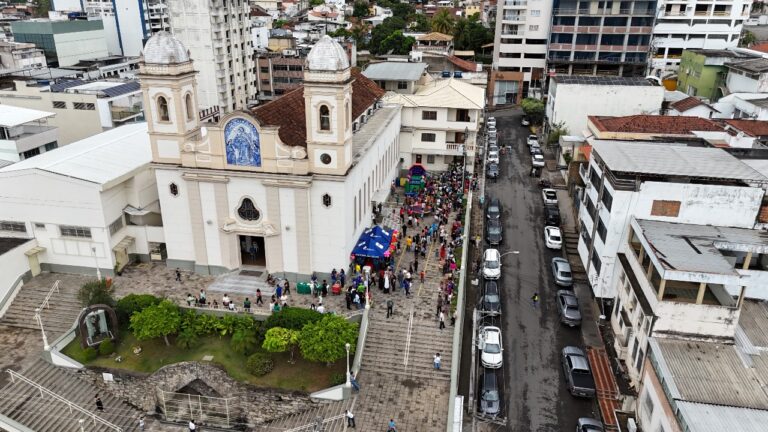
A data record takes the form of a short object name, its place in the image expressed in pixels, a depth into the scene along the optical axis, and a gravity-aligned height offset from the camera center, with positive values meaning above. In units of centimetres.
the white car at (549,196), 5142 -1722
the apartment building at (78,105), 5550 -1004
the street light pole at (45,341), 3041 -1761
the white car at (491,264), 3919 -1766
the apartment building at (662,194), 3203 -1049
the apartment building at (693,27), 8938 -391
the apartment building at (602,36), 8438 -517
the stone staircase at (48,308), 3366 -1787
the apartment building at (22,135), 4606 -1089
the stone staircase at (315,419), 2706 -1926
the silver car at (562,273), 3878 -1787
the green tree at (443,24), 11612 -464
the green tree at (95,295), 3212 -1601
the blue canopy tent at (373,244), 3637 -1514
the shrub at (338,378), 2845 -1808
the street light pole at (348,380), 2775 -1783
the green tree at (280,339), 2859 -1631
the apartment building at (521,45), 8981 -693
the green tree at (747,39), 10912 -709
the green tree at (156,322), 2975 -1619
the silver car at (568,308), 3450 -1816
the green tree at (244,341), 2959 -1699
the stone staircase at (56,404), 2805 -1956
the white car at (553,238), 4403 -1767
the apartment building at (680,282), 2730 -1405
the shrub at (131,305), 3169 -1622
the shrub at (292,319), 2969 -1596
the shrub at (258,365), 2884 -1774
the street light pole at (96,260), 3649 -1605
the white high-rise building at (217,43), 7806 -596
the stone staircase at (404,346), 2991 -1793
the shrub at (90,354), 3067 -1824
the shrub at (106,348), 3088 -1805
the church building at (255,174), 3316 -992
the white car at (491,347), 3070 -1825
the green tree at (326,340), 2803 -1610
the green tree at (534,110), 7806 -1431
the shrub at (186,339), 3002 -1710
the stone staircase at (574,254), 4060 -1858
